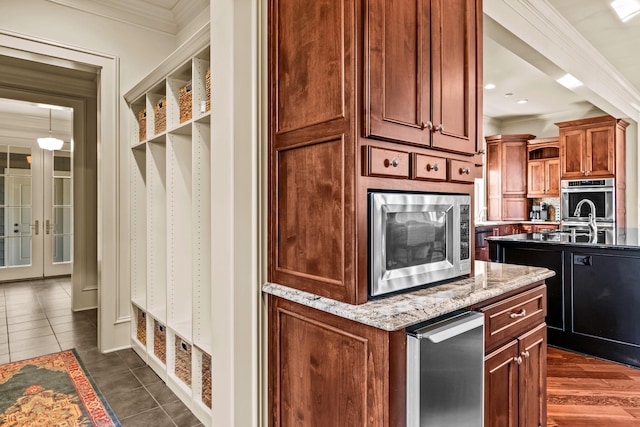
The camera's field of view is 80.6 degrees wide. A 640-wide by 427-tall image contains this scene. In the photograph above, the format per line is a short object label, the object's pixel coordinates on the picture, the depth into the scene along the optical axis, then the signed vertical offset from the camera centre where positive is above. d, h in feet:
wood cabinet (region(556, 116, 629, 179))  20.45 +3.62
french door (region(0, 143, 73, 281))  20.59 +0.14
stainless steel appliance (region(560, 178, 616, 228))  20.49 +0.70
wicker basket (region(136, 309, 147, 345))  10.36 -3.18
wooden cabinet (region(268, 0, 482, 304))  4.17 +1.16
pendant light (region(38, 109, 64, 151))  18.64 +3.55
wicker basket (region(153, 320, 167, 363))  9.05 -3.15
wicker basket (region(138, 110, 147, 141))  10.44 +2.51
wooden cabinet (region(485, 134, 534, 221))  24.90 +2.53
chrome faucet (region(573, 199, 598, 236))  12.72 -0.49
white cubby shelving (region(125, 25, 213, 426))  7.51 -0.22
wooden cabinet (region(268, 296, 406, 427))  3.80 -1.80
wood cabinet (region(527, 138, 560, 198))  23.79 +2.71
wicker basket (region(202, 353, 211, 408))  7.25 -3.22
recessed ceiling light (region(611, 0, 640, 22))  10.76 +5.99
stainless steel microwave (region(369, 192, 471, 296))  4.31 -0.34
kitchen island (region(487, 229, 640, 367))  10.09 -2.26
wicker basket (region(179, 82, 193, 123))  8.05 +2.44
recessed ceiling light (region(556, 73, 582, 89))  13.23 +4.75
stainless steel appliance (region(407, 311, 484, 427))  3.84 -1.75
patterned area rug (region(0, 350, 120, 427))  7.30 -3.96
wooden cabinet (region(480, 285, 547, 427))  5.06 -2.17
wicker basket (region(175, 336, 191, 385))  7.97 -3.19
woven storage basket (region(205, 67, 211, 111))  7.30 +2.40
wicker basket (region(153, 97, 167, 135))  9.20 +2.46
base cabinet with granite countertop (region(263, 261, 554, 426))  3.83 -1.67
